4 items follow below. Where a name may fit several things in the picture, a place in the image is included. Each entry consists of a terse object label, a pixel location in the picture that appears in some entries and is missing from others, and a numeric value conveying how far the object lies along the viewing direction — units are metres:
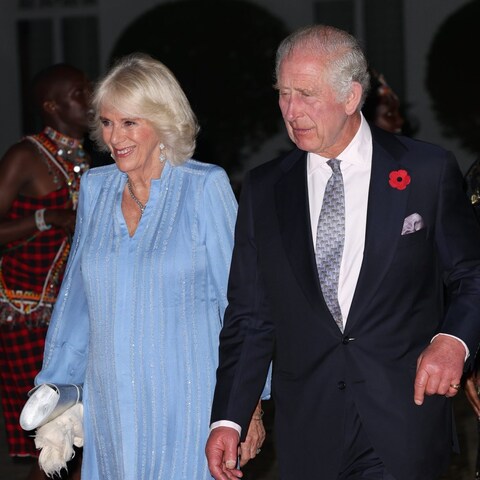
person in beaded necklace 13.71
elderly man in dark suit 8.30
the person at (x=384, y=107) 17.80
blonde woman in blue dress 9.34
